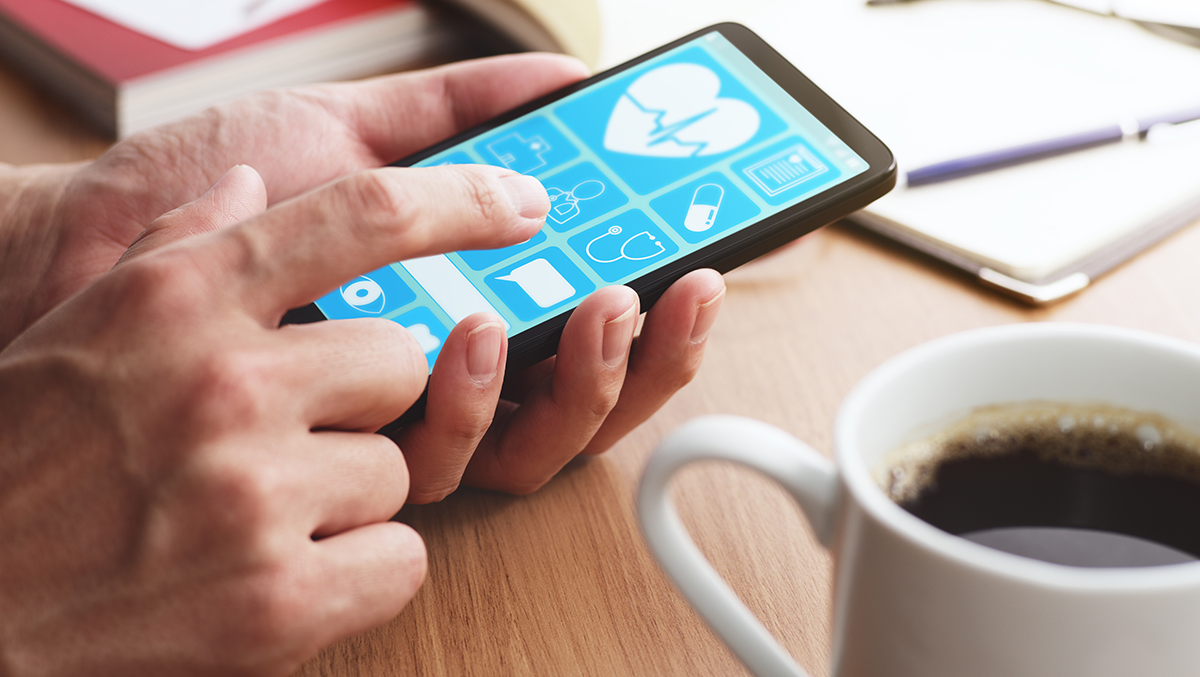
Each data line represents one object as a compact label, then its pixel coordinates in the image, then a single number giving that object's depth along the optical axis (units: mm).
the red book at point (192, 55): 658
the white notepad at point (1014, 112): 551
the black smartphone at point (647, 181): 433
